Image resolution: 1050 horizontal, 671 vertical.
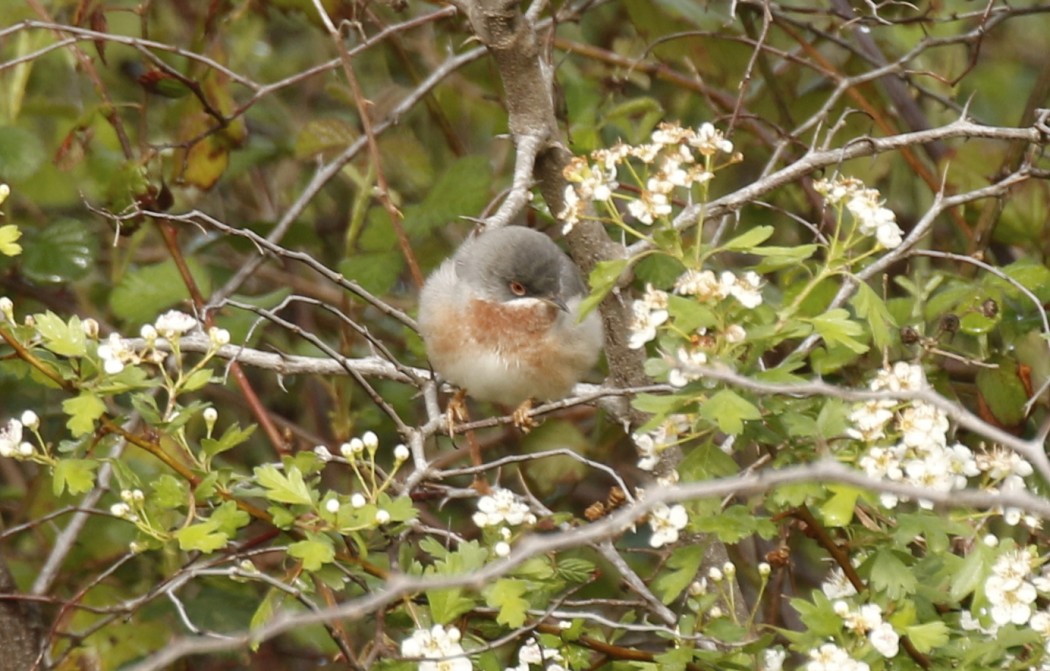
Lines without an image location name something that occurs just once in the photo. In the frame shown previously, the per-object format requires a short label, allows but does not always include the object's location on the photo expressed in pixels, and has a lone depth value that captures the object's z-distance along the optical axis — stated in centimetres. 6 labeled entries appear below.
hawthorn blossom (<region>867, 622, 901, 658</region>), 510
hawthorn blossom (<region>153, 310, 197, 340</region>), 577
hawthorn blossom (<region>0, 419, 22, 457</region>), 566
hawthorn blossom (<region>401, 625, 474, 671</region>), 534
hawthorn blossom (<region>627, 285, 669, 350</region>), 521
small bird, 911
